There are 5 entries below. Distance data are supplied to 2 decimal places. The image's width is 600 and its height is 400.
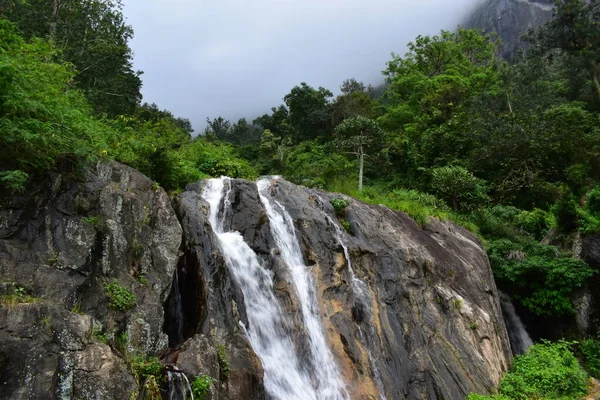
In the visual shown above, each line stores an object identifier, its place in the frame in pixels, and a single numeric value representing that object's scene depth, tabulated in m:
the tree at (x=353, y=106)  34.16
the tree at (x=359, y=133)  21.88
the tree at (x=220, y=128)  49.03
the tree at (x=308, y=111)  36.59
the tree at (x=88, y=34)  16.28
